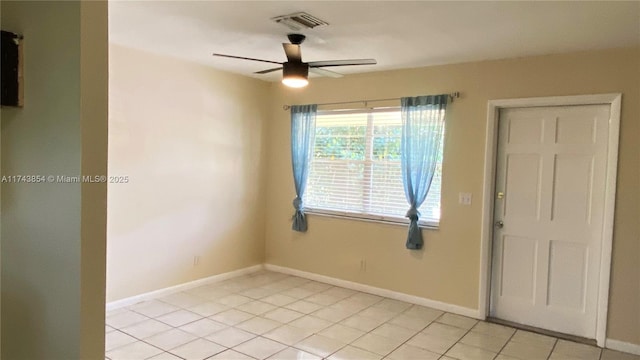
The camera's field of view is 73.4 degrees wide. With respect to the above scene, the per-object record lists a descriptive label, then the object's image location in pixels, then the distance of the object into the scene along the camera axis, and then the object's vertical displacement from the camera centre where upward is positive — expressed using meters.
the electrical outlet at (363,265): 4.98 -1.20
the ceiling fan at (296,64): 3.42 +0.77
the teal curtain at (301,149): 5.35 +0.14
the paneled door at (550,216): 3.75 -0.44
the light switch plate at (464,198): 4.28 -0.33
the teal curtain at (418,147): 4.41 +0.17
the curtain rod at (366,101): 4.31 +0.69
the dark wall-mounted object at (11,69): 1.98 +0.37
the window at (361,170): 4.78 -0.09
